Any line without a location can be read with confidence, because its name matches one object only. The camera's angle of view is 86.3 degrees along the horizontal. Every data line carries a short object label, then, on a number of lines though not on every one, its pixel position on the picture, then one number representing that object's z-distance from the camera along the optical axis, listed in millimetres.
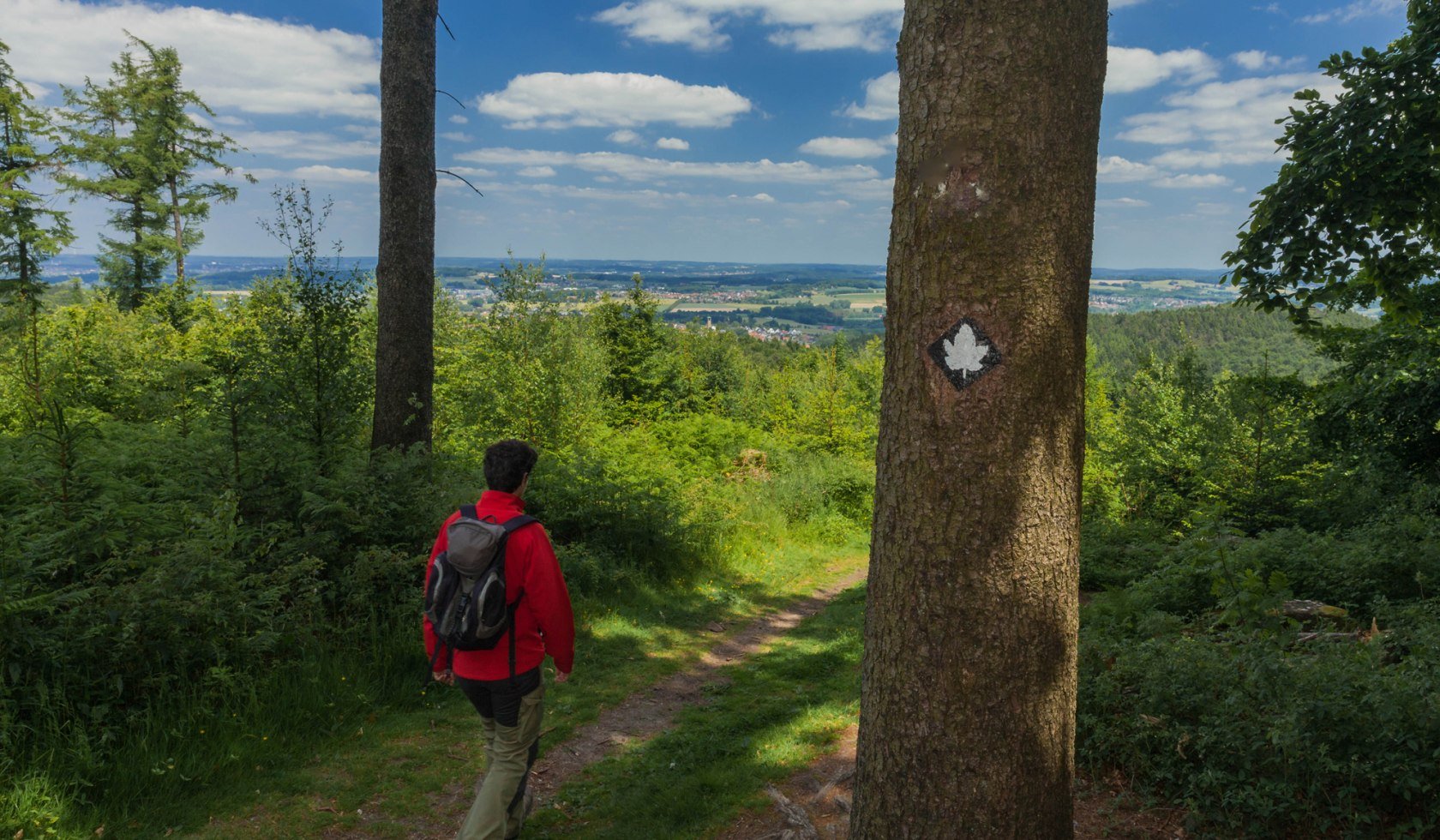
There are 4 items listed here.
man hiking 3490
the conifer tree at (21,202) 21562
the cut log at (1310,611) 5492
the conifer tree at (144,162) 27578
